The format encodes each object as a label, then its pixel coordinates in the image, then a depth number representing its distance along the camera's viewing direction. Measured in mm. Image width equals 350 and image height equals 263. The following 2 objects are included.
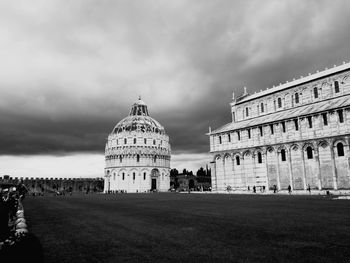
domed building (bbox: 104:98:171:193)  95688
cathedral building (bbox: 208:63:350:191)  38250
